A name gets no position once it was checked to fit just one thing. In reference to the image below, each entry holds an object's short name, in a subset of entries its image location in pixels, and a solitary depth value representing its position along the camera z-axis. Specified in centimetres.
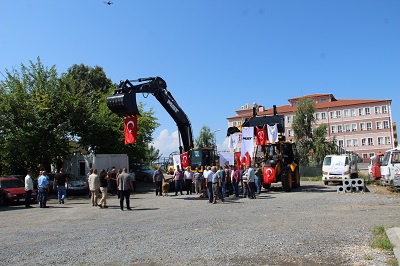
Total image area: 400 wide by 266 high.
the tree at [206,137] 7012
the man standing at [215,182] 1799
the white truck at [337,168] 2786
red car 2092
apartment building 8331
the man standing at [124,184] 1613
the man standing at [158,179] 2273
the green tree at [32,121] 2559
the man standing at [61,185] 2009
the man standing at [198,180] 2115
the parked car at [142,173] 3681
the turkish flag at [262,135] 2333
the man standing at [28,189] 1989
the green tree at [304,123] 6328
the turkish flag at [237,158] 2276
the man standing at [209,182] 1832
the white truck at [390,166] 2147
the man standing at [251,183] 1916
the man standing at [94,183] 1816
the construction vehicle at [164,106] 1788
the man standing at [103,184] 1777
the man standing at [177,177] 2259
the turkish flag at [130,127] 1866
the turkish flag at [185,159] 2269
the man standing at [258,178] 2111
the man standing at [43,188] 1909
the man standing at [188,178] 2222
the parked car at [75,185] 2591
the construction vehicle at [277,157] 2209
